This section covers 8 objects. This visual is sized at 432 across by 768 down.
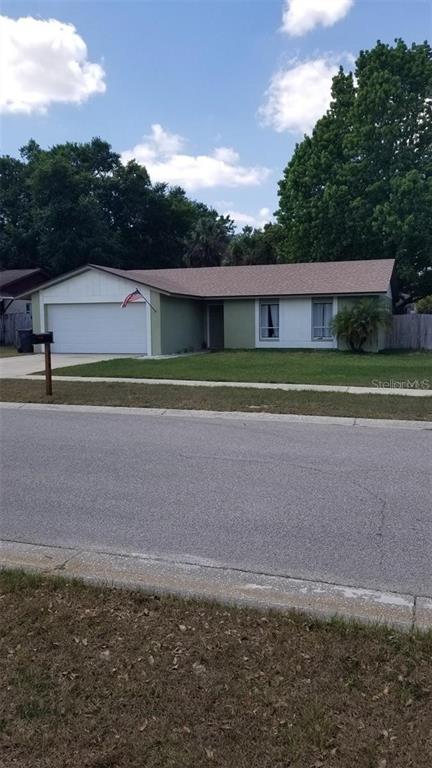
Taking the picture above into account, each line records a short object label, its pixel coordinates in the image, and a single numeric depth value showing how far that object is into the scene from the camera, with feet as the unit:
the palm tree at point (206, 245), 141.59
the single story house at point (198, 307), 78.95
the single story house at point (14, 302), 104.47
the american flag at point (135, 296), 77.41
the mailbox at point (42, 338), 40.45
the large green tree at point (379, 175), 101.55
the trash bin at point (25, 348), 79.10
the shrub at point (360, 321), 78.23
